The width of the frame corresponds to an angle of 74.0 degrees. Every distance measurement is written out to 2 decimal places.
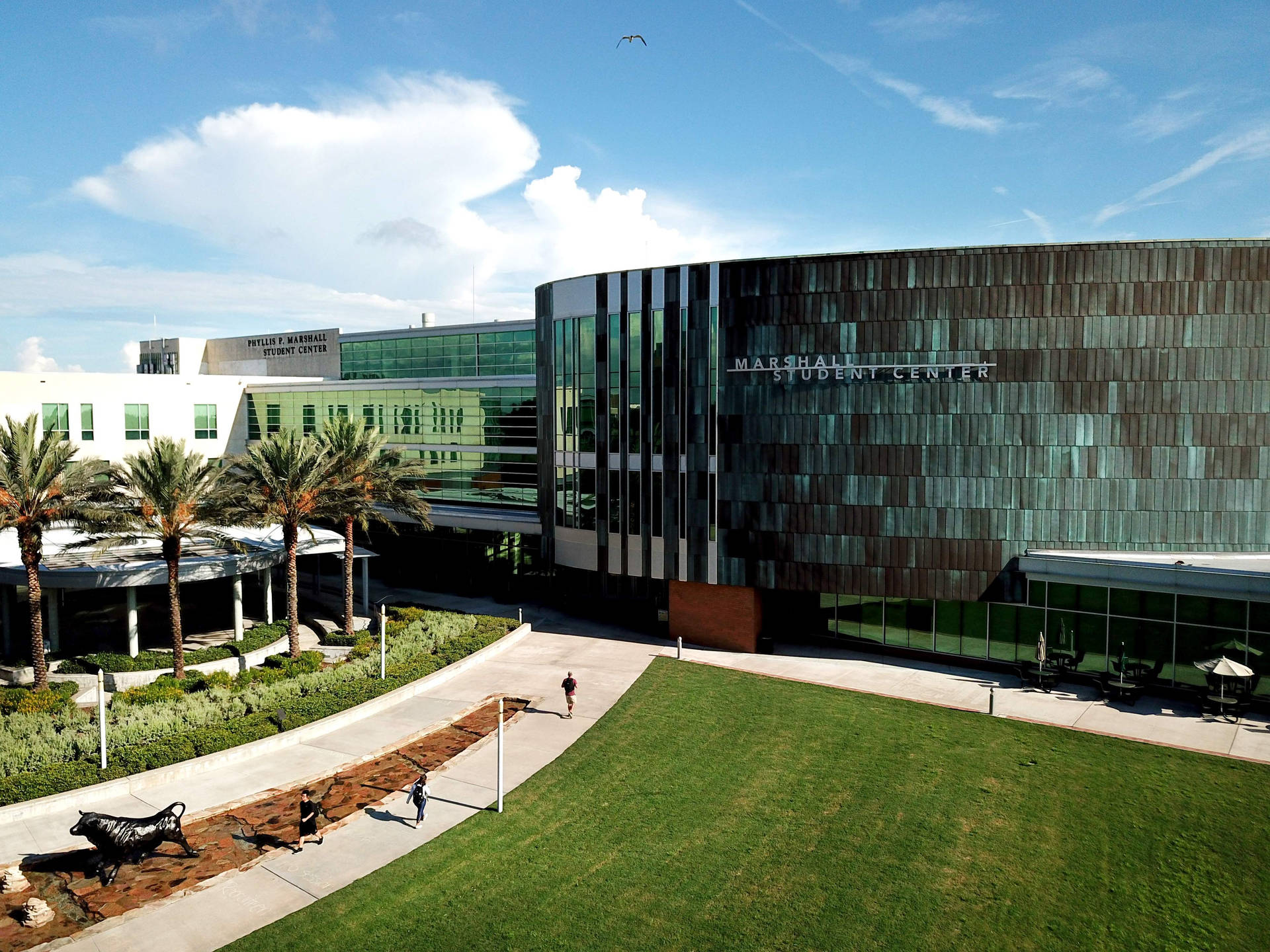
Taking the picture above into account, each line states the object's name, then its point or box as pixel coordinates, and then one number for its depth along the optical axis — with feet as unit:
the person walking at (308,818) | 62.90
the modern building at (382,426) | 135.03
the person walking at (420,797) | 66.33
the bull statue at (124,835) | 59.36
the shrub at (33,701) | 91.86
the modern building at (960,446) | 102.17
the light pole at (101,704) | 74.13
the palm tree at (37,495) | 96.27
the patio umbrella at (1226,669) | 90.63
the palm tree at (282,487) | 111.86
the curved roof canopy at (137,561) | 110.73
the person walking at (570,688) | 91.86
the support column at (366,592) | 140.67
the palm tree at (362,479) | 124.16
